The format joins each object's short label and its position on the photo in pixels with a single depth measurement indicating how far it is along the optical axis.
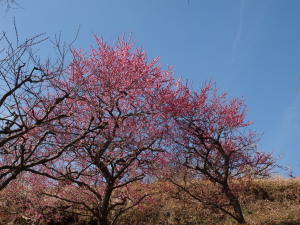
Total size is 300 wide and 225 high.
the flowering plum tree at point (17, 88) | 5.21
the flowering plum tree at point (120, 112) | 8.43
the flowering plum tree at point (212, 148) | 9.59
